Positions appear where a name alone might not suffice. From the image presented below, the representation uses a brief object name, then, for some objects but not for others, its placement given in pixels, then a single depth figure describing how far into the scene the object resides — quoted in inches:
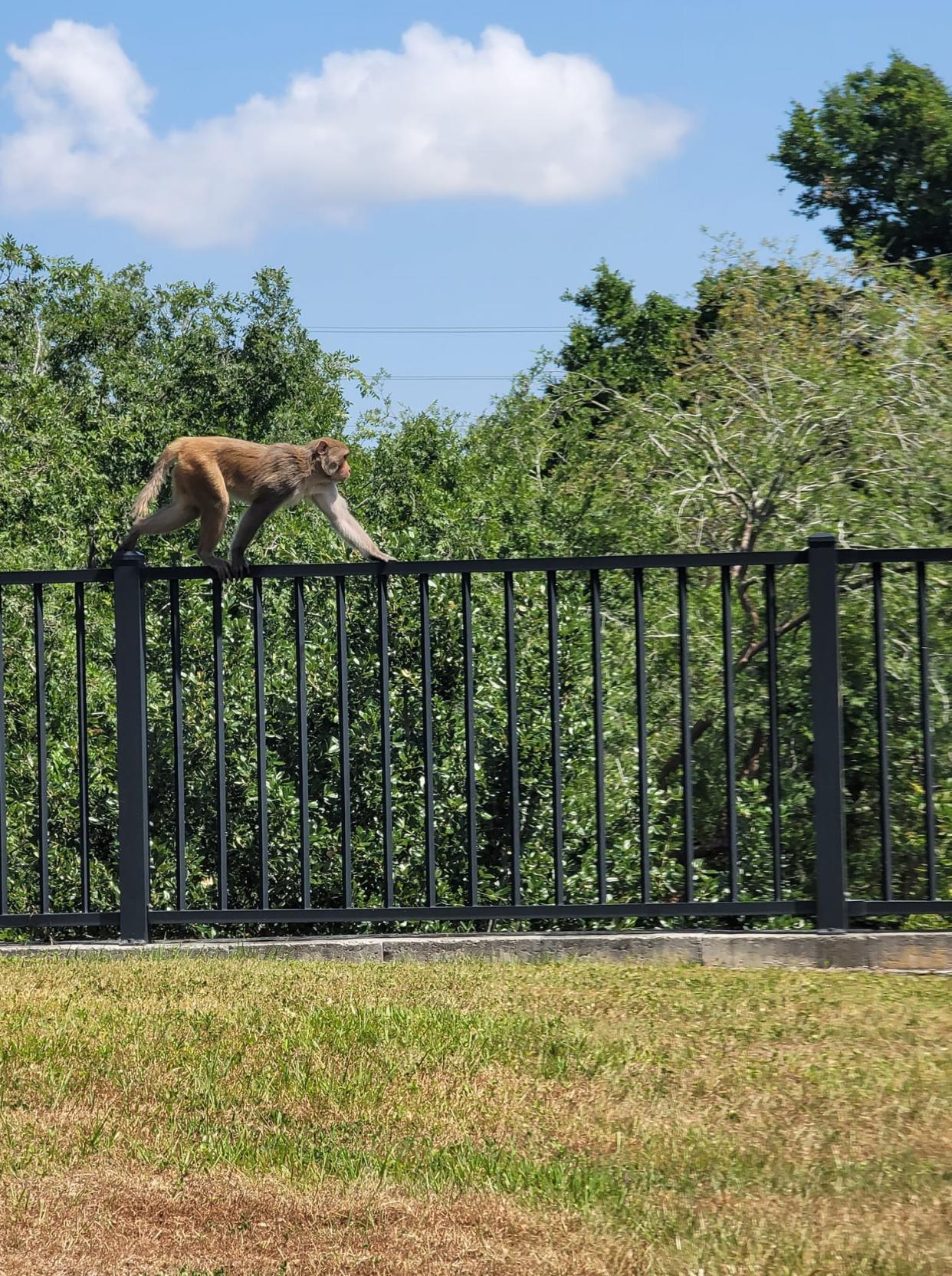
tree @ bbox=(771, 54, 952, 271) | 2824.8
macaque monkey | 525.3
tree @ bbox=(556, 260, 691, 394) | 2134.6
